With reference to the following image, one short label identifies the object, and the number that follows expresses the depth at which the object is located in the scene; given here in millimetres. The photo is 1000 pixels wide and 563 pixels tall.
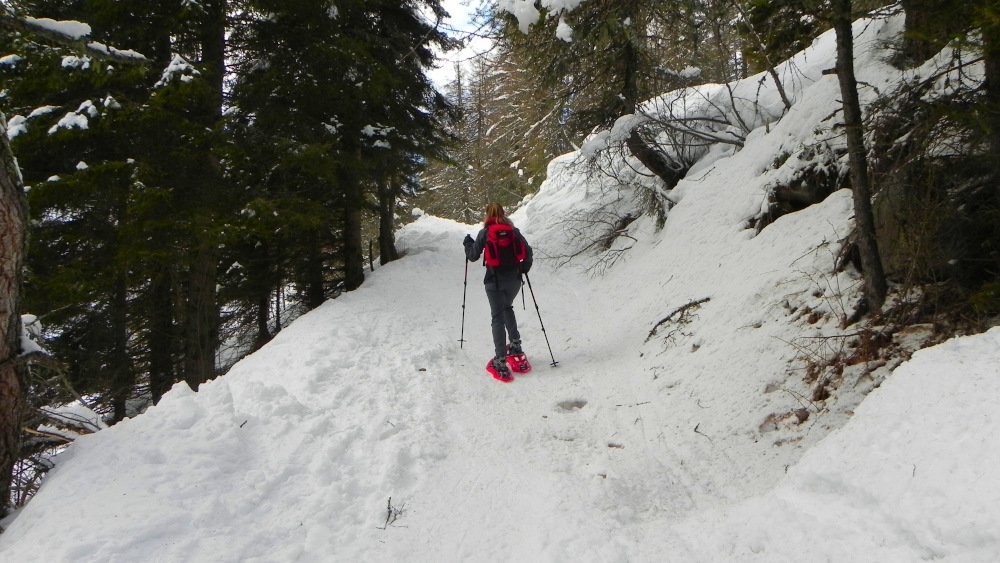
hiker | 6922
